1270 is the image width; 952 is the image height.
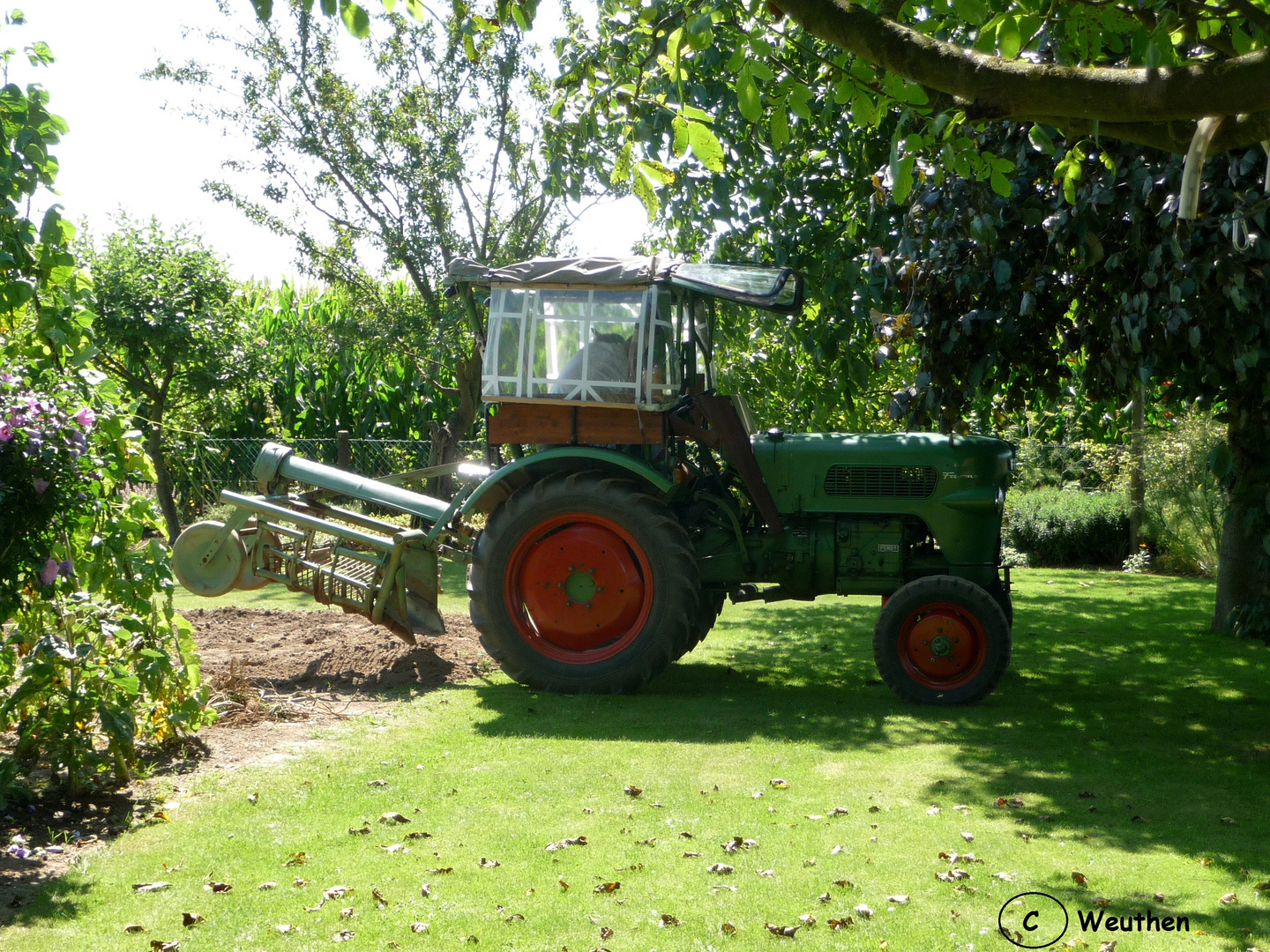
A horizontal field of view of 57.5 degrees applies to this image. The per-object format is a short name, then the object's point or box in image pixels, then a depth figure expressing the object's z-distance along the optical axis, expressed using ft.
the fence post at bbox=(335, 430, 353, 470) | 48.46
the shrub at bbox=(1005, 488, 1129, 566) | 49.42
